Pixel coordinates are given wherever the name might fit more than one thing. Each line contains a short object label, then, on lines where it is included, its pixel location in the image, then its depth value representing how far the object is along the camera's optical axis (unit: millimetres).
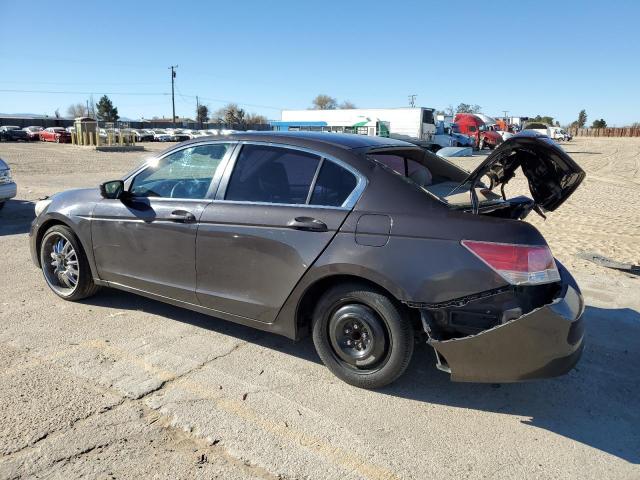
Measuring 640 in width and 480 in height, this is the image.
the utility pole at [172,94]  85750
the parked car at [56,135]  48312
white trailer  35812
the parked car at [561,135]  64125
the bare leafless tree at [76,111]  137725
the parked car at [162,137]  60606
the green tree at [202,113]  110575
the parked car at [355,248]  2900
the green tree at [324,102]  119875
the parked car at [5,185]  9109
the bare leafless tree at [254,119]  109781
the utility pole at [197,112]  110606
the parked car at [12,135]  50750
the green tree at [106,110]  101831
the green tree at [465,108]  109938
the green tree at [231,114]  109406
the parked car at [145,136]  60503
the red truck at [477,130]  42406
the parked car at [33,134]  52375
